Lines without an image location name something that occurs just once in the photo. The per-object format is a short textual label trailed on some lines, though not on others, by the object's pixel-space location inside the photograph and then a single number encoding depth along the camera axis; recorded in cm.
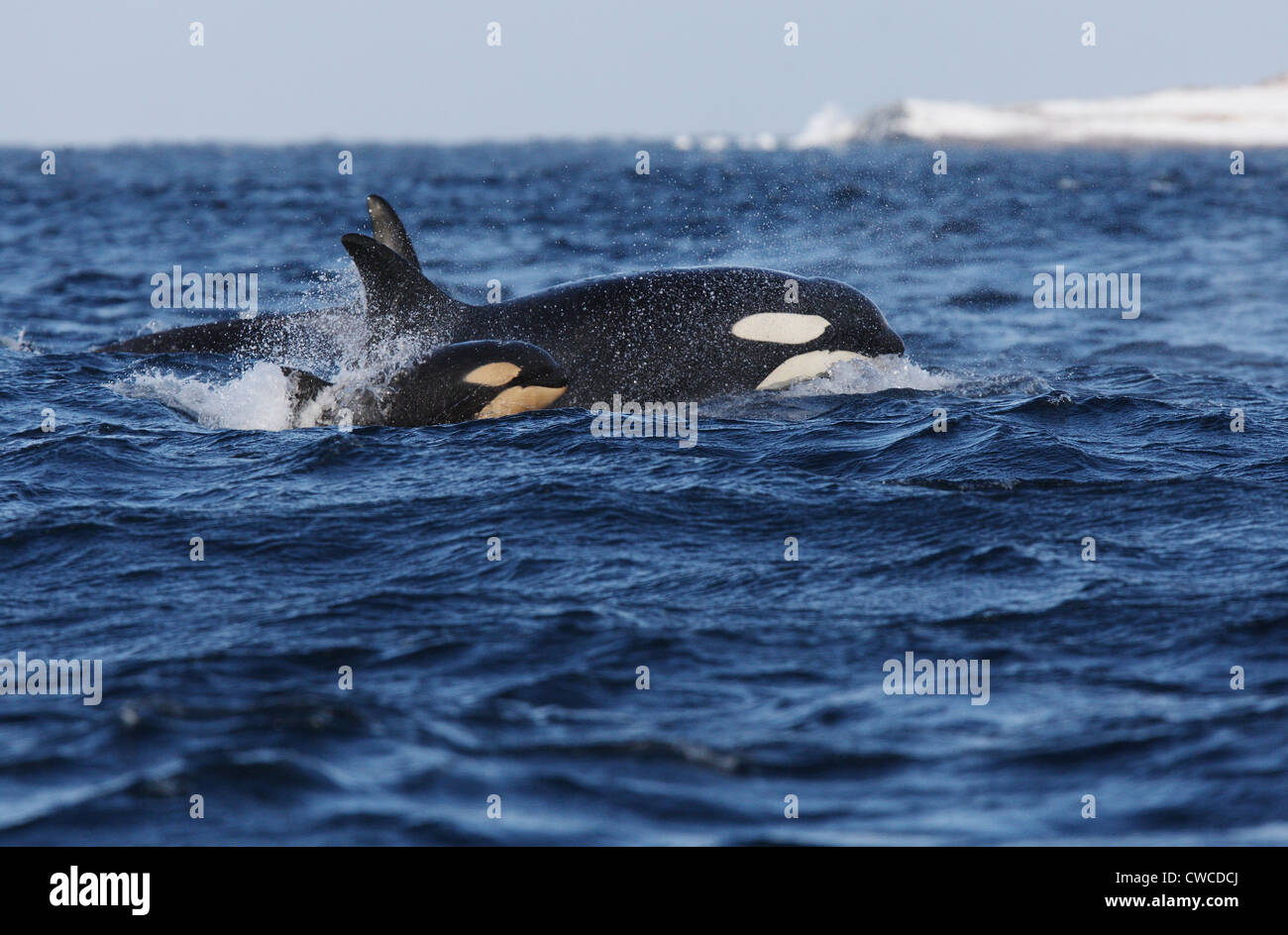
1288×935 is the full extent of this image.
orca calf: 1081
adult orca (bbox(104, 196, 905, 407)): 1173
